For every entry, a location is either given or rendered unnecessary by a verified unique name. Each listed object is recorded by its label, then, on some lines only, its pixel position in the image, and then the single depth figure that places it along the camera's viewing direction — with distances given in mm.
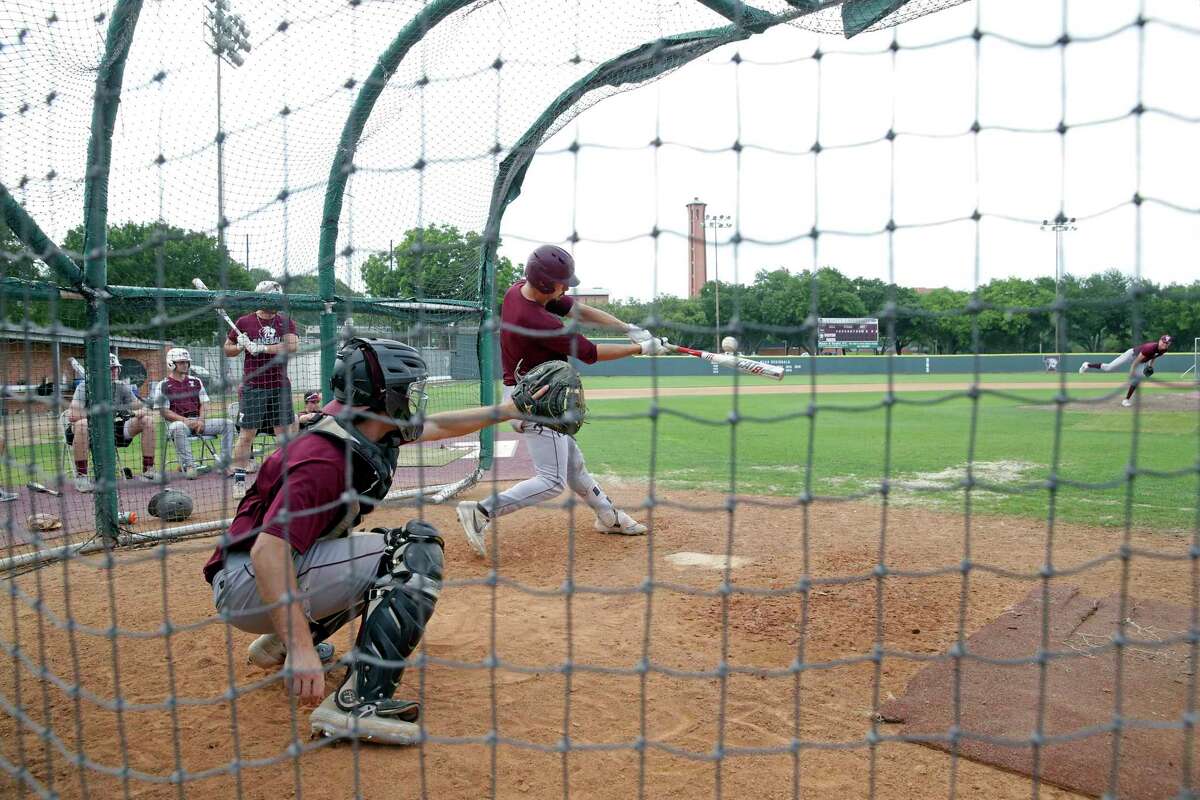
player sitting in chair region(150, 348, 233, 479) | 7559
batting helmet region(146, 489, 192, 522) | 6043
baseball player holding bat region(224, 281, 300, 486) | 6727
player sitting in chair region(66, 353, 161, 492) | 5758
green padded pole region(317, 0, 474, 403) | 4180
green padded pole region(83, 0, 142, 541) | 3898
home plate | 4613
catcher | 2461
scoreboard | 20662
